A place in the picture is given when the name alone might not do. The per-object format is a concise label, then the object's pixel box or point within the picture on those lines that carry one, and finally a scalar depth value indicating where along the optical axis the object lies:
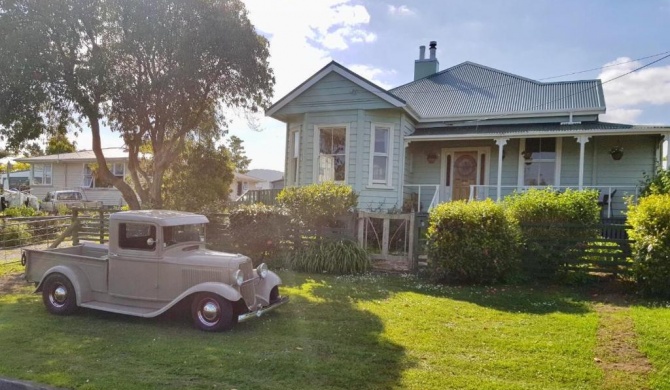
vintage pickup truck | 5.96
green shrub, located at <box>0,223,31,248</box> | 13.77
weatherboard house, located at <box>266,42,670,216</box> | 14.77
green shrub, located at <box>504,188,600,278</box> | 9.05
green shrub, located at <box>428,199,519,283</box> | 8.98
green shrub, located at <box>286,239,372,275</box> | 10.52
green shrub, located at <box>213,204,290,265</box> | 11.33
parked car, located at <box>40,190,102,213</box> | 28.17
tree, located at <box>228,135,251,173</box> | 55.91
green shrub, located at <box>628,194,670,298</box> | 7.66
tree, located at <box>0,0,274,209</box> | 10.41
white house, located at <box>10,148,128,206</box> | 31.30
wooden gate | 10.95
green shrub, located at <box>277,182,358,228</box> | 11.20
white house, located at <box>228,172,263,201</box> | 39.57
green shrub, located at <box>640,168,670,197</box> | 12.16
